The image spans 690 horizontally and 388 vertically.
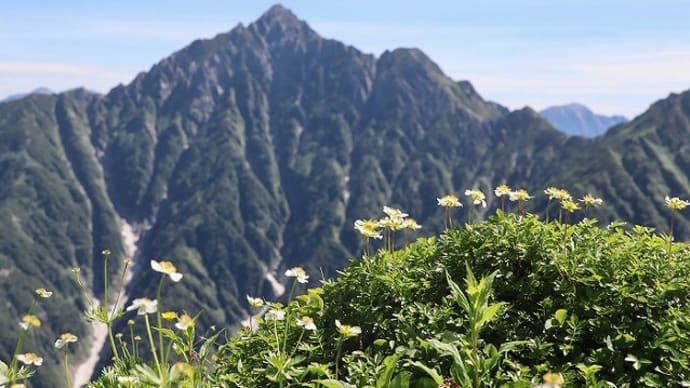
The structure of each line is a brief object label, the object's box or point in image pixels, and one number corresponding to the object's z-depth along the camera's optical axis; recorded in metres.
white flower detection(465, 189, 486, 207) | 8.16
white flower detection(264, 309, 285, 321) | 5.51
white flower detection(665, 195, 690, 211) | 7.74
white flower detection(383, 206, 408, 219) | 7.86
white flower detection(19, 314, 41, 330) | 4.46
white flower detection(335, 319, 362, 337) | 4.94
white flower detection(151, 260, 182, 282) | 4.58
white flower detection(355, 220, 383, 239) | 6.85
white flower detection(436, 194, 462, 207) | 8.05
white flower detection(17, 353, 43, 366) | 5.26
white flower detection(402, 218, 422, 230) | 7.53
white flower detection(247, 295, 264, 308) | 6.58
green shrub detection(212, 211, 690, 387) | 5.51
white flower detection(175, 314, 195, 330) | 5.06
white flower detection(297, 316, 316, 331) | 5.19
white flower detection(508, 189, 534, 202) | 8.01
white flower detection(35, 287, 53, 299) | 5.68
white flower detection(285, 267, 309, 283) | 6.05
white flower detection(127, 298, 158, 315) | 4.57
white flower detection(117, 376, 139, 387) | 4.76
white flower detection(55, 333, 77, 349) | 5.40
